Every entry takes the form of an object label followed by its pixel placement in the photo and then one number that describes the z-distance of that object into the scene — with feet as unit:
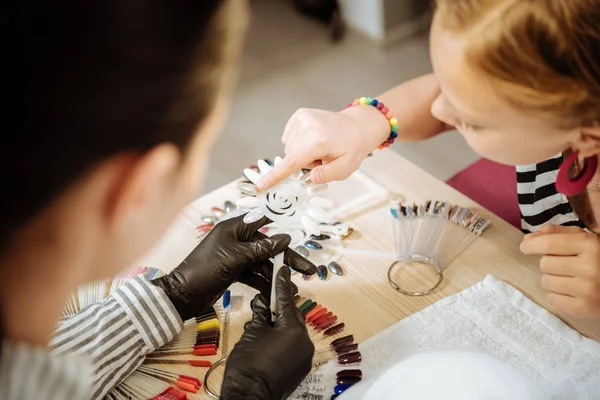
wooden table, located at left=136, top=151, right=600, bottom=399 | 2.64
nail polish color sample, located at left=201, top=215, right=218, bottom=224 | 3.17
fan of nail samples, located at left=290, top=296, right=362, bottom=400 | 2.37
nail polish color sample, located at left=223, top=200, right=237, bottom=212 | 3.20
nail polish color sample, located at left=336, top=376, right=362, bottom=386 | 2.37
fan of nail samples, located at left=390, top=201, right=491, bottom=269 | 2.89
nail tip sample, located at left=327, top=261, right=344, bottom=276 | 2.85
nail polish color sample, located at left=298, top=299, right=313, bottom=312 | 2.68
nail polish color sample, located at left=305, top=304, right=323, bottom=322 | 2.65
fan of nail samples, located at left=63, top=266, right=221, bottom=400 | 2.43
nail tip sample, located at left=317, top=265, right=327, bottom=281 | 2.82
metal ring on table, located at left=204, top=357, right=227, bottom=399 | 2.38
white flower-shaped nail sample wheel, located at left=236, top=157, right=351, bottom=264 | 2.80
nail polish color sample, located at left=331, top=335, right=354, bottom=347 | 2.52
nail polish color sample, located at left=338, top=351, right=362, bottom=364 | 2.45
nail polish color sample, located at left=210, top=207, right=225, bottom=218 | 3.22
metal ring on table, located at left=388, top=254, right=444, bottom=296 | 2.72
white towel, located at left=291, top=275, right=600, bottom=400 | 2.34
